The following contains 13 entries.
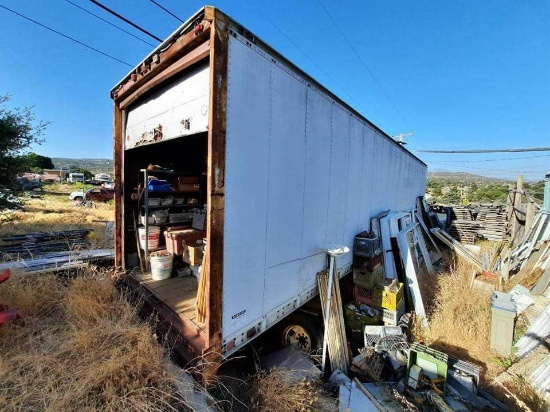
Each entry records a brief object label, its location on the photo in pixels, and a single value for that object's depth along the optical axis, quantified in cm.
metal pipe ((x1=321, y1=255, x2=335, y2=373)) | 347
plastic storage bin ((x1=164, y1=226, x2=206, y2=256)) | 438
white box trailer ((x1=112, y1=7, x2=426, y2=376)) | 218
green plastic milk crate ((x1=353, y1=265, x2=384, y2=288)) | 471
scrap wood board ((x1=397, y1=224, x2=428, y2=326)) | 480
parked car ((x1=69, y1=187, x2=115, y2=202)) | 2109
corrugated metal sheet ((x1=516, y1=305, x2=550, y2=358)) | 372
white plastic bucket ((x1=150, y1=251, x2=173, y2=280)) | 404
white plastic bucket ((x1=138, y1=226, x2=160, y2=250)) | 457
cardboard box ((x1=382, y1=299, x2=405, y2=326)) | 434
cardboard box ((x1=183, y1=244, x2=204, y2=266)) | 403
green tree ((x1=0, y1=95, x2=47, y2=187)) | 837
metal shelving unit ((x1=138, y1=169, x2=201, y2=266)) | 444
